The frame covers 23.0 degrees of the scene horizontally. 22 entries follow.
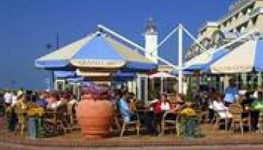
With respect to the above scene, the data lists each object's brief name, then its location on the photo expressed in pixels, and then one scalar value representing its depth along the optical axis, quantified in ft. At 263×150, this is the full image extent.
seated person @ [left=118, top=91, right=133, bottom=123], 49.03
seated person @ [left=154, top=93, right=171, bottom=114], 51.93
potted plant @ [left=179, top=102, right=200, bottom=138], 48.08
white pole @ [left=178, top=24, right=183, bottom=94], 72.71
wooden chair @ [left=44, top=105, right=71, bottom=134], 52.47
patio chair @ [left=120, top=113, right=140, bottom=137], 49.70
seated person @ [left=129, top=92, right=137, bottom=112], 51.51
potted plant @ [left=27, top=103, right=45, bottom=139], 48.67
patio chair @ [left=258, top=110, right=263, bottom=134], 51.73
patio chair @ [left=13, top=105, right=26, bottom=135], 53.65
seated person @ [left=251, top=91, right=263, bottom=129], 52.65
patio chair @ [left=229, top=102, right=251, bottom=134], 51.21
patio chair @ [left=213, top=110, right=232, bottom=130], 53.98
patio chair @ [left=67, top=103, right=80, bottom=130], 57.41
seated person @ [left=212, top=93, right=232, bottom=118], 54.19
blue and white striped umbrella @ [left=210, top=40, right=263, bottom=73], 52.42
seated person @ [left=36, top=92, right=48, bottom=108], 59.42
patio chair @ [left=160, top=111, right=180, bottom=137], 50.31
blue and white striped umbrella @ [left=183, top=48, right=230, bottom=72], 67.21
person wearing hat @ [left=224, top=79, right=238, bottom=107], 60.47
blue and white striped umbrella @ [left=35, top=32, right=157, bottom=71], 51.85
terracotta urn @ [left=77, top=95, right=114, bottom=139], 47.11
